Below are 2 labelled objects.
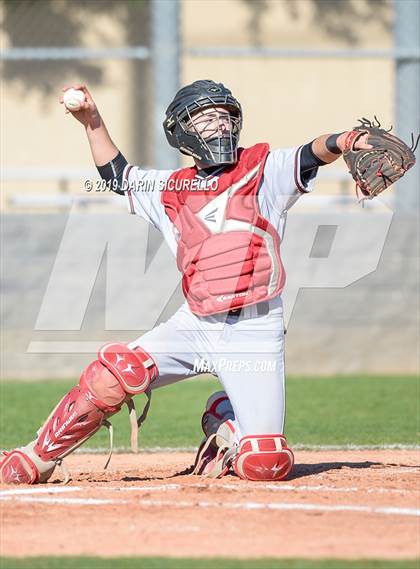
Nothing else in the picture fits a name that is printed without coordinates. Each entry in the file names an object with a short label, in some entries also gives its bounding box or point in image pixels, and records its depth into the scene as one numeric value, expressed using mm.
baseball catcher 11562
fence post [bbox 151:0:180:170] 21875
